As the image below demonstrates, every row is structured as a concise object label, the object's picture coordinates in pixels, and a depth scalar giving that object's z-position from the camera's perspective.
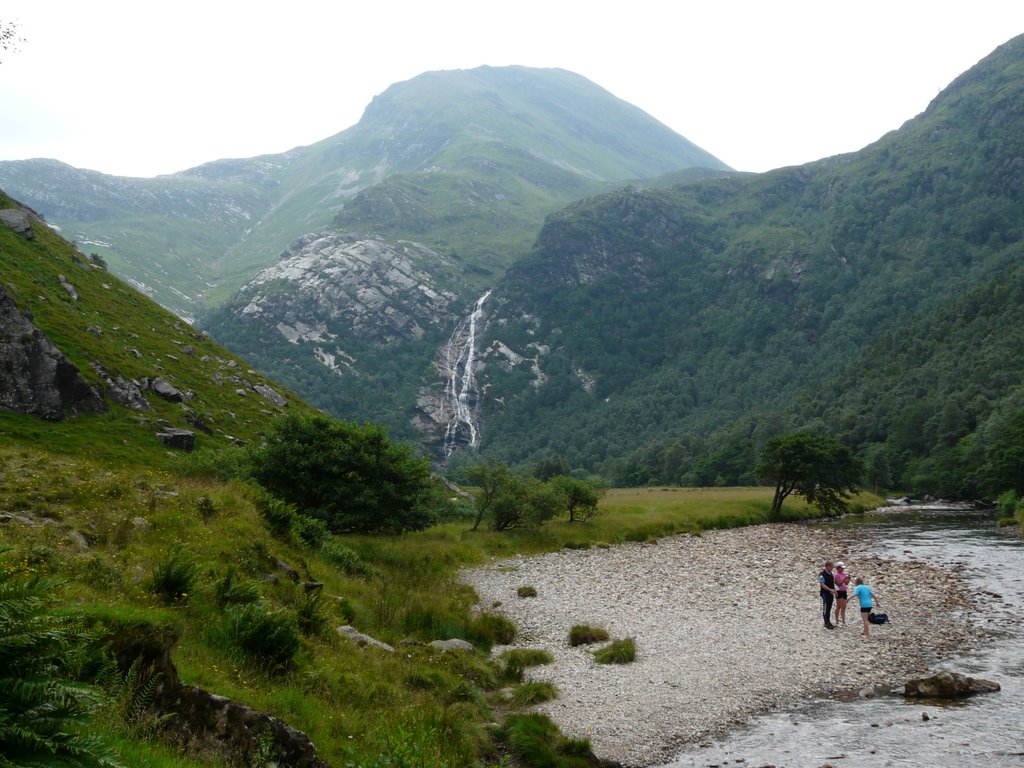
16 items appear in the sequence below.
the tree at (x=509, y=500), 51.09
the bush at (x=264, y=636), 12.31
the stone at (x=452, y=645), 19.83
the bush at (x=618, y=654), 20.47
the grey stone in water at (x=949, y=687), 16.77
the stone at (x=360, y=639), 16.52
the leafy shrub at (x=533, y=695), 16.86
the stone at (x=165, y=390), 57.27
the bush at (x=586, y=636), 22.86
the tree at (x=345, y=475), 35.75
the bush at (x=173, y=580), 12.96
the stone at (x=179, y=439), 49.34
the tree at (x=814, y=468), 68.06
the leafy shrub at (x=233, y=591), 14.05
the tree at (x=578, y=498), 56.81
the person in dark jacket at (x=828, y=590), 24.08
